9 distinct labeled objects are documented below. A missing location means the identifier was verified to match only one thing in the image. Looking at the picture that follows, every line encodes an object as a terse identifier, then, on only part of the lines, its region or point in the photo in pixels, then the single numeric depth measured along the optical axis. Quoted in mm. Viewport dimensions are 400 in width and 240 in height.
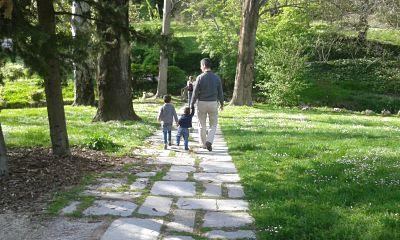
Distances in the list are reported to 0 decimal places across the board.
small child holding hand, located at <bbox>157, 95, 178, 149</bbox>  11469
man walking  11078
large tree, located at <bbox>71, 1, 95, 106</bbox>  23453
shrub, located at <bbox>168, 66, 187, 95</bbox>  36000
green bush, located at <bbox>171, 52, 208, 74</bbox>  40812
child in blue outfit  11362
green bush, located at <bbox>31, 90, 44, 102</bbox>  30875
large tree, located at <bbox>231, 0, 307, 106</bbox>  26141
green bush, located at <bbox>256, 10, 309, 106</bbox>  30562
